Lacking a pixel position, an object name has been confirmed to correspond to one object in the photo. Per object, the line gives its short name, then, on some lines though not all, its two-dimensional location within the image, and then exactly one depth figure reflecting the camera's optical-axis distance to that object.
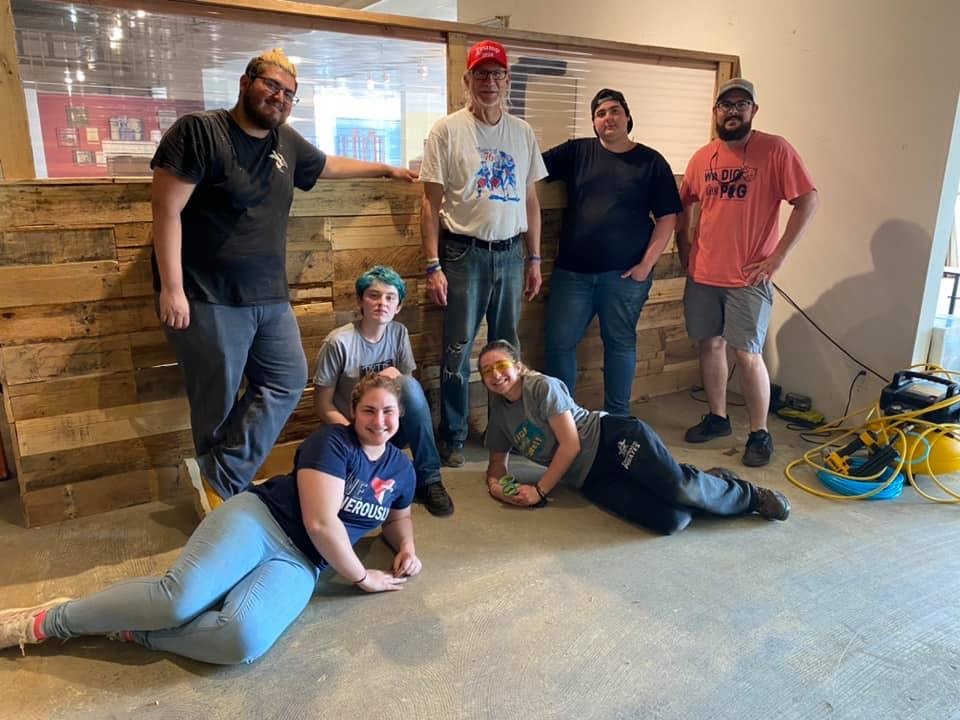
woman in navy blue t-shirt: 1.75
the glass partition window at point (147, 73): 2.36
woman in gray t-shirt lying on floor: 2.44
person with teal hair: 2.54
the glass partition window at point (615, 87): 3.41
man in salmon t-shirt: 2.94
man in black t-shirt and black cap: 3.05
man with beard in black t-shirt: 2.09
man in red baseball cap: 2.73
